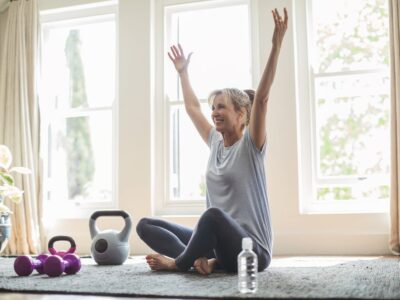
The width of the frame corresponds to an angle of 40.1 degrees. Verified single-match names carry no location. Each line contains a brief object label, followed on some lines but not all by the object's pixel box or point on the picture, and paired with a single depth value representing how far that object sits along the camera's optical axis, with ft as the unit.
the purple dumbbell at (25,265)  7.86
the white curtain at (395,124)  11.60
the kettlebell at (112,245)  9.59
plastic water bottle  5.87
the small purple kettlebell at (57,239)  8.56
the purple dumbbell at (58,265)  7.68
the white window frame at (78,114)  14.73
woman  7.46
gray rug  5.79
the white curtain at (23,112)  14.01
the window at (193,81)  14.10
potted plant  11.12
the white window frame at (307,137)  12.70
